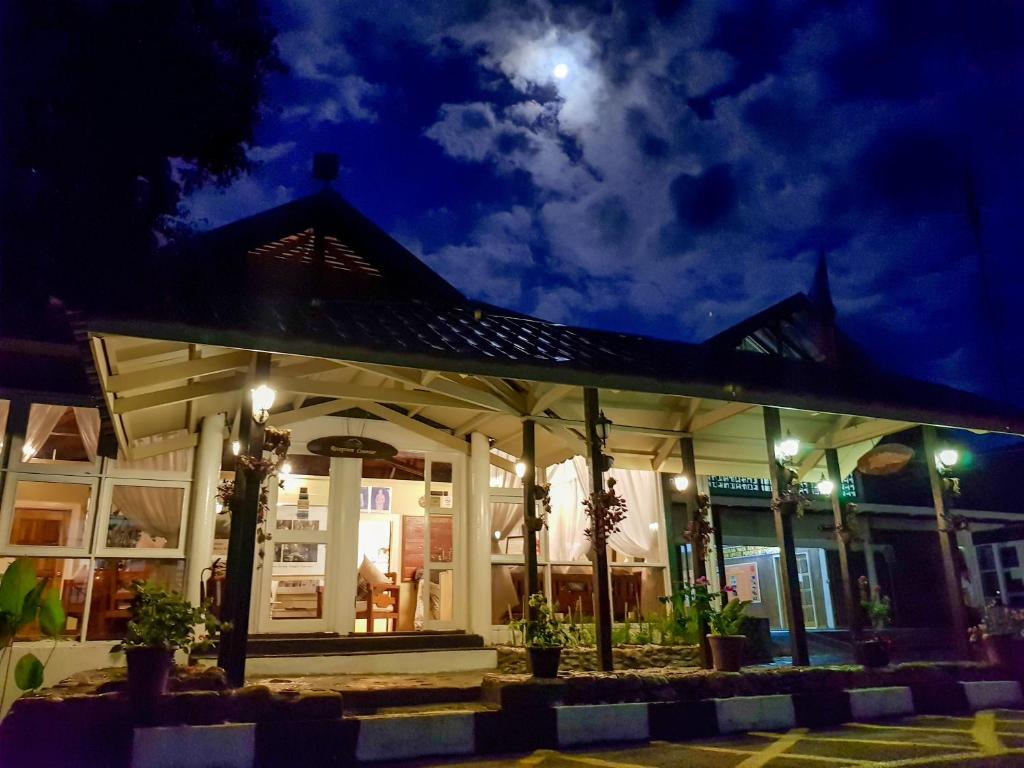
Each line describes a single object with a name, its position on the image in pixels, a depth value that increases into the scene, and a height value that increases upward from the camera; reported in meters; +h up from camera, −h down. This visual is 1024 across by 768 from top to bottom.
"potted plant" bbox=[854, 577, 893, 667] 7.65 -0.70
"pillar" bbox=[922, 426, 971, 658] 8.44 +0.05
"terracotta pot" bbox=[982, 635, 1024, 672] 8.14 -0.77
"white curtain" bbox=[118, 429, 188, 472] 8.26 +1.56
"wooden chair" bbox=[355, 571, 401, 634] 9.73 -0.11
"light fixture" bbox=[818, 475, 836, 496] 9.21 +1.24
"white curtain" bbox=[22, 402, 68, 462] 7.64 +1.83
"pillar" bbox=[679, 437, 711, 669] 7.54 +0.89
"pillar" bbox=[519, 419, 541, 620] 7.75 +0.71
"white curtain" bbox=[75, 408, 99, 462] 7.97 +1.86
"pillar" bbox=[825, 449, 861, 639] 8.42 +0.35
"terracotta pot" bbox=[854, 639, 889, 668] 7.65 -0.72
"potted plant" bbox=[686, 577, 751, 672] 7.05 -0.44
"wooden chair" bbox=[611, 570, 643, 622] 10.83 -0.07
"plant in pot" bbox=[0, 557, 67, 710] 5.65 -0.06
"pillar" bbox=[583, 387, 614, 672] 6.77 +0.21
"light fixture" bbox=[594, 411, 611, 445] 7.34 +1.65
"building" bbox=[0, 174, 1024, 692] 6.53 +1.92
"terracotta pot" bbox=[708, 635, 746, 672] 7.05 -0.63
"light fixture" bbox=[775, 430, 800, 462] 8.07 +1.50
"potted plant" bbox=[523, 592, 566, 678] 6.16 -0.41
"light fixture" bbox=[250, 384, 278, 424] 5.80 +1.52
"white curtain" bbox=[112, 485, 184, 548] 8.05 +1.00
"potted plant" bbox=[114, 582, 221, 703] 4.66 -0.26
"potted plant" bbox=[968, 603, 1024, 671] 8.16 -0.61
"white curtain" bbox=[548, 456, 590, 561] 12.14 +1.33
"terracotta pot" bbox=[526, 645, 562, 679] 6.15 -0.59
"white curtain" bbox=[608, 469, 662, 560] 11.62 +1.12
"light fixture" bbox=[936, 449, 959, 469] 8.80 +1.48
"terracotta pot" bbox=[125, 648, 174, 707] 4.66 -0.48
